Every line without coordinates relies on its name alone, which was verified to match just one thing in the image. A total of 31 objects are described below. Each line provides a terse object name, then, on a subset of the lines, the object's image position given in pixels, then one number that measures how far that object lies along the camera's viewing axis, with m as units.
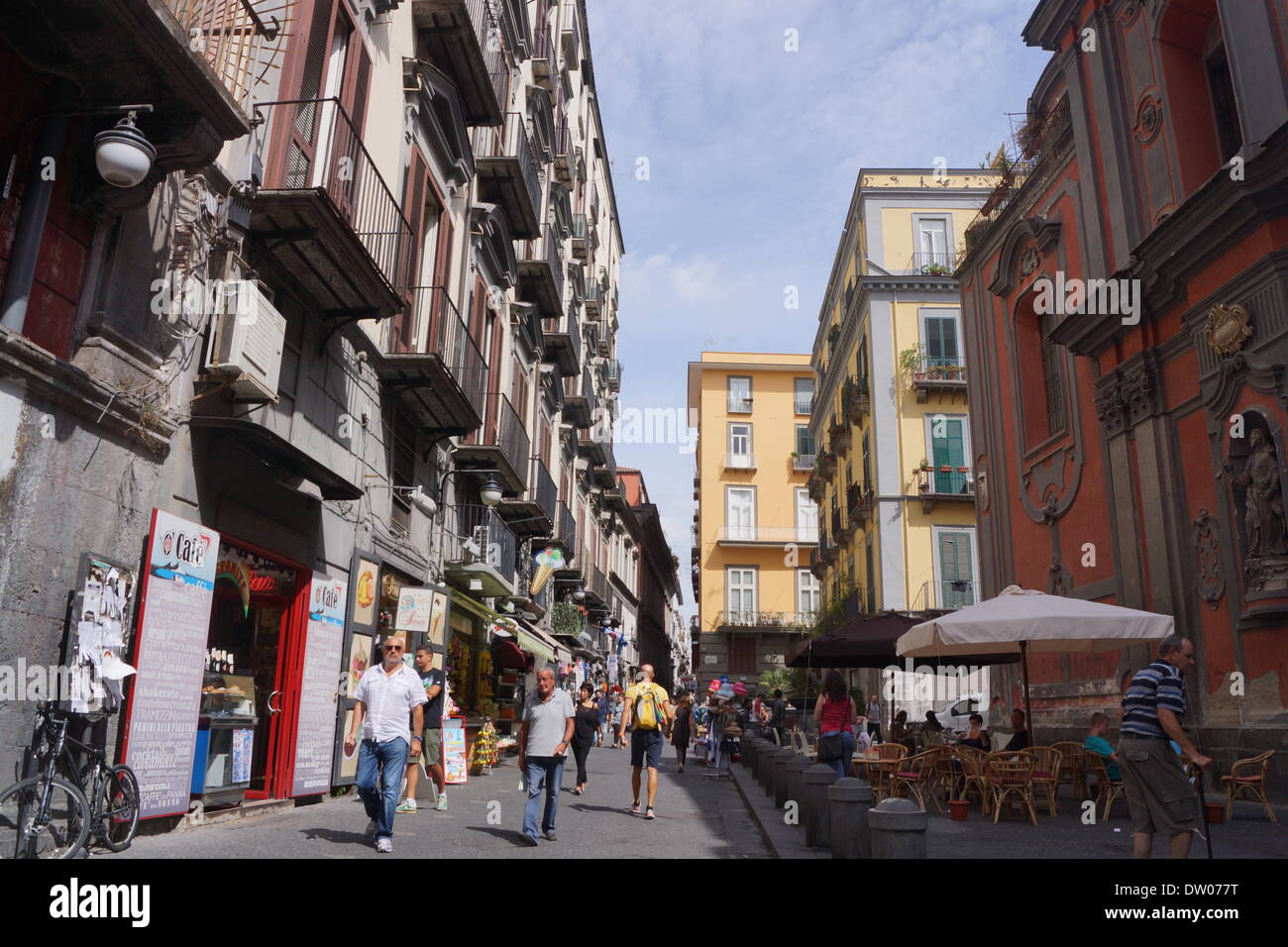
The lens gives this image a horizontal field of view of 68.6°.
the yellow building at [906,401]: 30.19
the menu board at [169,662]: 7.38
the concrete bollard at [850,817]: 6.63
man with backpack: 10.88
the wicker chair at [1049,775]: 10.35
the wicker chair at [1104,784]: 10.29
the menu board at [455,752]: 13.18
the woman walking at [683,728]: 19.14
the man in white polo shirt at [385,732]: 7.59
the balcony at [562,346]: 27.03
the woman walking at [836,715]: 10.97
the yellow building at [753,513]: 49.22
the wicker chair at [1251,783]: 9.36
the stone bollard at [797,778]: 9.17
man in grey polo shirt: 8.53
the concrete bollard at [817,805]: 7.98
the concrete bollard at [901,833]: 5.41
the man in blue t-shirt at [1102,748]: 10.46
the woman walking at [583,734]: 13.50
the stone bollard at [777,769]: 11.65
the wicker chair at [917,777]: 10.66
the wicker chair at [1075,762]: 11.09
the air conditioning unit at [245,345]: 8.29
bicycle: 5.89
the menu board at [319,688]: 10.34
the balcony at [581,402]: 31.67
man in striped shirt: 6.07
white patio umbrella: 10.38
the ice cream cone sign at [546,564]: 23.11
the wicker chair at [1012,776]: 9.98
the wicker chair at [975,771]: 10.38
